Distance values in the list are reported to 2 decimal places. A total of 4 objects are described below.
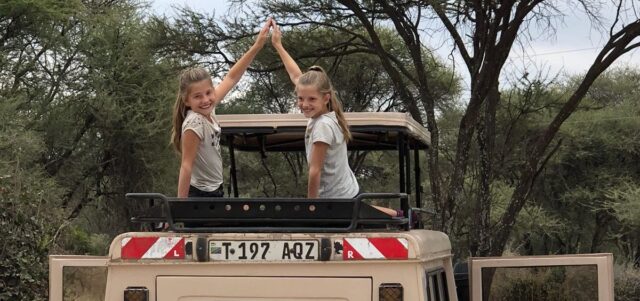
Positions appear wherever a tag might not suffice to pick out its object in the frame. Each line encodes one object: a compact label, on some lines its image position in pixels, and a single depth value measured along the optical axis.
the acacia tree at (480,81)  14.39
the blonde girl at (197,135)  4.68
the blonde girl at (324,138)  4.64
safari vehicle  4.12
